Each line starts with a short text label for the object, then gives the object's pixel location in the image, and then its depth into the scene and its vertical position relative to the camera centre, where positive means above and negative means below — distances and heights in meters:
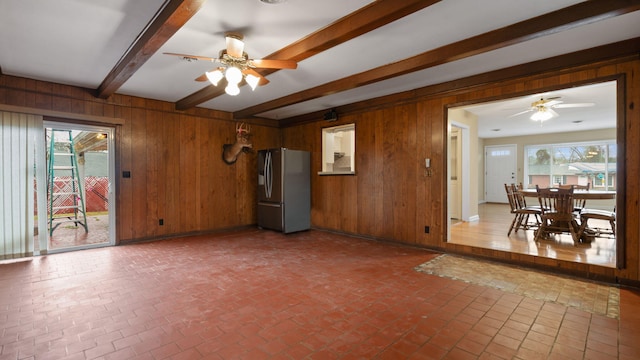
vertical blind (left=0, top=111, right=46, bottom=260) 3.89 +0.00
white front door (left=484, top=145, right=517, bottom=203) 9.91 +0.24
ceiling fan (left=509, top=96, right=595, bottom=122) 4.93 +1.26
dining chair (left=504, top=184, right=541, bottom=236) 5.32 -0.55
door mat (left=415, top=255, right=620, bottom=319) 2.65 -1.16
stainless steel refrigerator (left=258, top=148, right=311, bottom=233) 5.75 -0.23
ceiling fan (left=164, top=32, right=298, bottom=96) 2.71 +1.13
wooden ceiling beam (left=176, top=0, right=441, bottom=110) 2.12 +1.28
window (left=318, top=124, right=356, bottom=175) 6.09 +0.63
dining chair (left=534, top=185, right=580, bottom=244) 4.38 -0.58
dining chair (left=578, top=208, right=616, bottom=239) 4.33 -0.70
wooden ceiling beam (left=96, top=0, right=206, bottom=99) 2.10 +1.27
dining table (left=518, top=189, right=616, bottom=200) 4.29 -0.29
